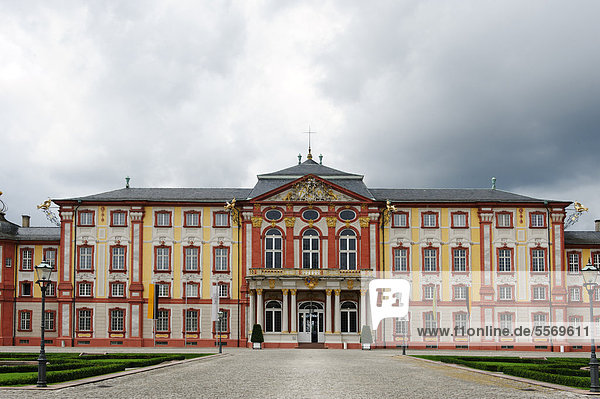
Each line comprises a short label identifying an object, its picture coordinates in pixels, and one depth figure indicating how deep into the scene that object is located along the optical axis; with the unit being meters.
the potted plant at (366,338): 62.31
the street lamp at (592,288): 25.38
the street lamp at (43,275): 28.25
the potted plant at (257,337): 62.50
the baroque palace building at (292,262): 66.44
